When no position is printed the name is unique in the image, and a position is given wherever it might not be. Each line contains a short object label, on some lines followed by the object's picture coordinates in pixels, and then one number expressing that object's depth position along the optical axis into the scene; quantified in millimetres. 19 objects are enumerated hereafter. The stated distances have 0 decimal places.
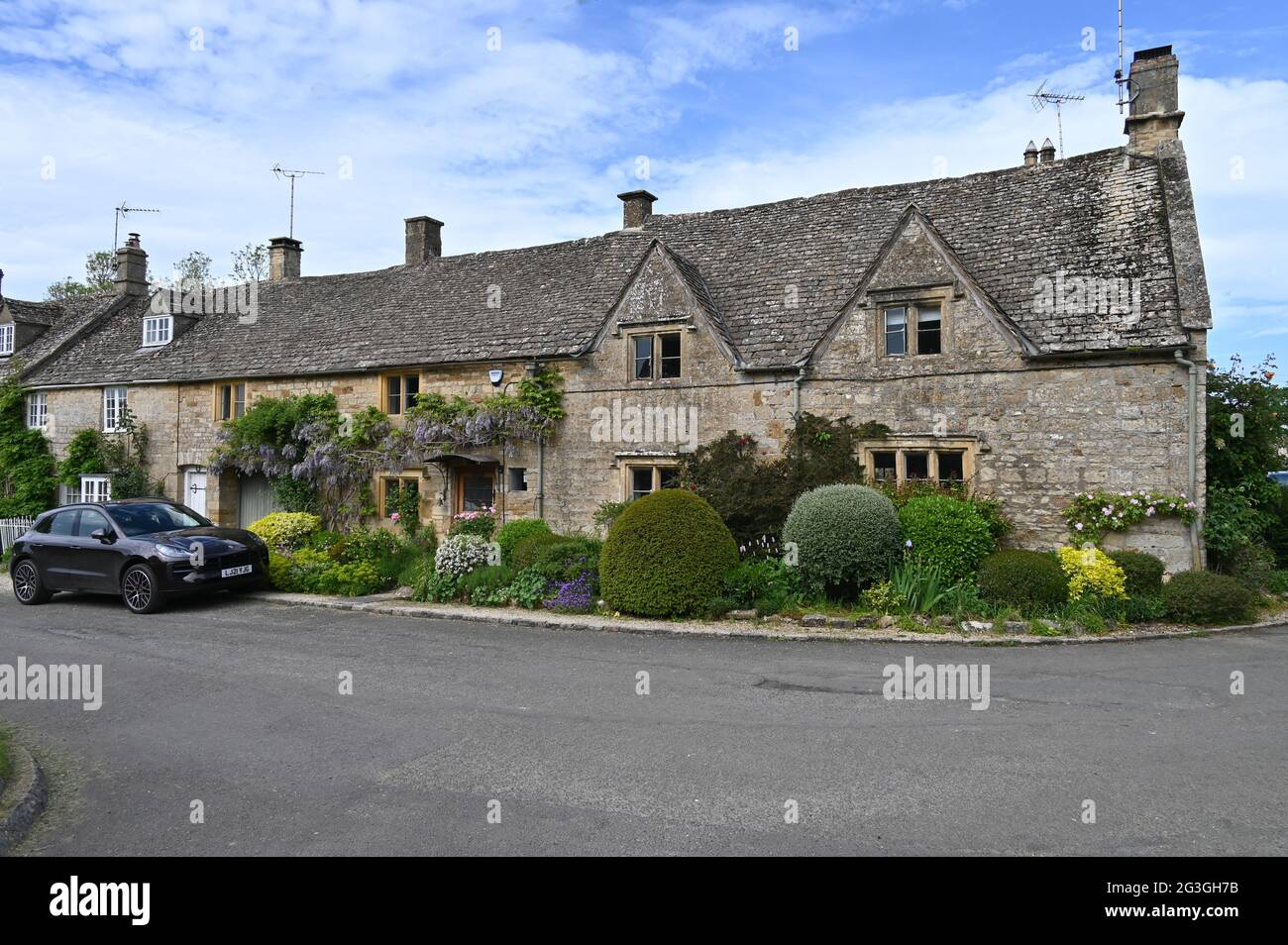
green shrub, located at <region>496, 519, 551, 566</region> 16328
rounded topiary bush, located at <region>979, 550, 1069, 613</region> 12383
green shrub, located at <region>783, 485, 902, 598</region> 12945
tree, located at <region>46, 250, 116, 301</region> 45406
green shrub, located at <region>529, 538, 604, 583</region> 14398
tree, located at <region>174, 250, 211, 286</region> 45469
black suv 13828
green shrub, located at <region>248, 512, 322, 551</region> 18144
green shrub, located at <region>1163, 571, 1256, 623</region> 12023
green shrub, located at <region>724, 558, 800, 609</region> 13094
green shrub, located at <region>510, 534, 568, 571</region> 15000
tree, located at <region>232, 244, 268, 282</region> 44531
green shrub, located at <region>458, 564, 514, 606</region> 14219
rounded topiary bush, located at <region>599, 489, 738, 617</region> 12789
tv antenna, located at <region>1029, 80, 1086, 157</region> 21281
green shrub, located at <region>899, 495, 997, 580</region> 13328
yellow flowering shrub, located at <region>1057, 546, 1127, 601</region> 12383
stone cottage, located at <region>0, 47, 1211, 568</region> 14328
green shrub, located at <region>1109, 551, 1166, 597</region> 12680
